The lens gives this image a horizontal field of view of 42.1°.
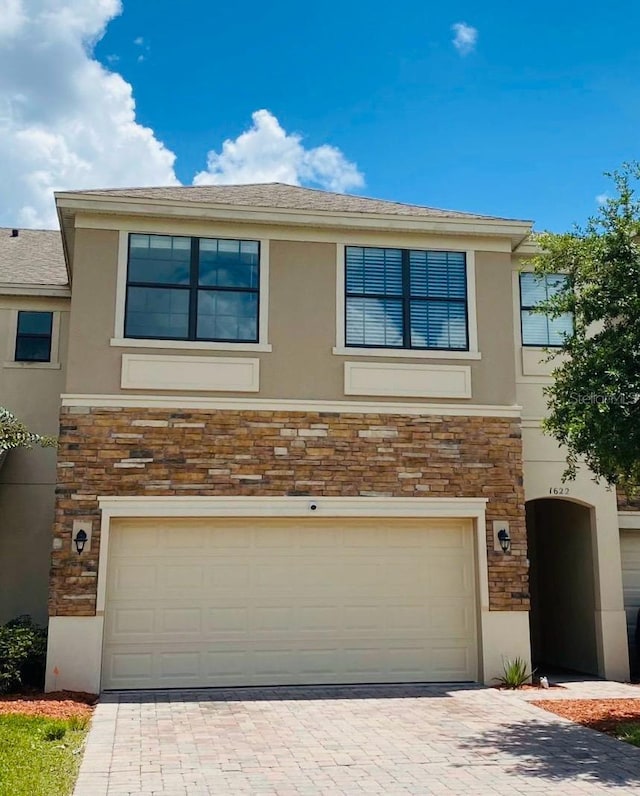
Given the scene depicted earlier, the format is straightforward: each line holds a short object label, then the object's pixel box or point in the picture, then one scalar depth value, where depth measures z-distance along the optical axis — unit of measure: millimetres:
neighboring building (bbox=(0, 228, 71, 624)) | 14289
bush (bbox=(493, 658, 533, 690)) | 12500
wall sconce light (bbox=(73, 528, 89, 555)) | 12062
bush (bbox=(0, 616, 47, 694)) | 11328
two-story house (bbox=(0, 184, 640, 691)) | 12320
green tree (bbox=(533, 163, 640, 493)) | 9688
